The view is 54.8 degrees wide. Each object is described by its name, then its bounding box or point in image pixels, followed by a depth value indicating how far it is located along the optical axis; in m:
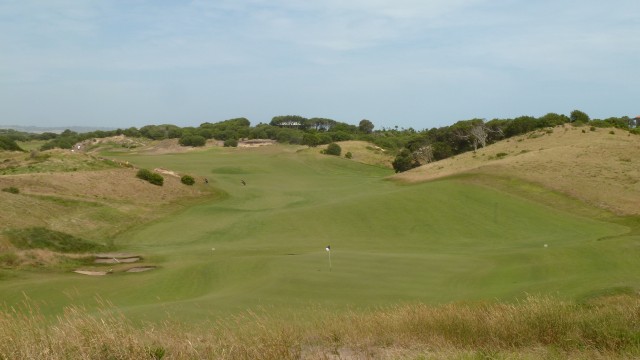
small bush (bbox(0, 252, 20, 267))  22.83
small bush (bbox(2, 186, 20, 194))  37.00
